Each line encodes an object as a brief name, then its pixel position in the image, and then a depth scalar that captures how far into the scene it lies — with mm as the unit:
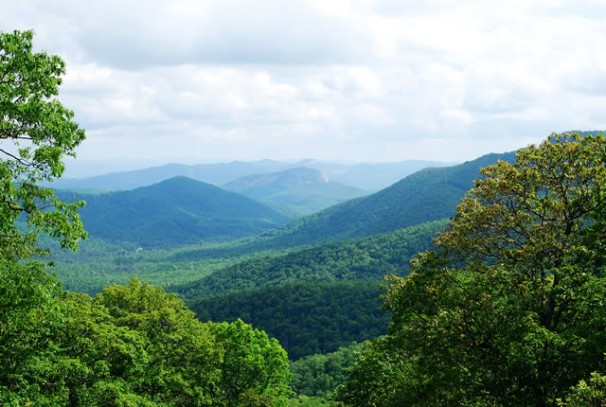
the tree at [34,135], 17953
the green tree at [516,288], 18641
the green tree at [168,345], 37447
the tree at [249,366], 44500
